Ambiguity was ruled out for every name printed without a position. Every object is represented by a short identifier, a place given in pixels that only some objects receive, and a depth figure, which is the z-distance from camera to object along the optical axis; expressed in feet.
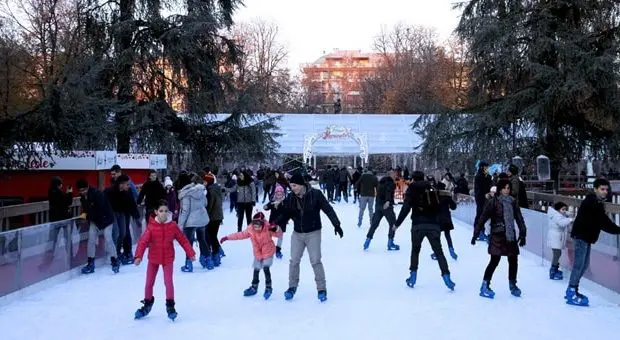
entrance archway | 118.42
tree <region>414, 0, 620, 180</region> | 60.18
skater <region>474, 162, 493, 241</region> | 41.69
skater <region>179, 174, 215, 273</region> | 31.14
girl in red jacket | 20.65
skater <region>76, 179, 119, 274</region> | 30.45
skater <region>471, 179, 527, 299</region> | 23.58
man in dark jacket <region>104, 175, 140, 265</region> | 32.83
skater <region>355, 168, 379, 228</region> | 49.86
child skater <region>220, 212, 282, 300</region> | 24.09
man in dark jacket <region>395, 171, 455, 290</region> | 25.21
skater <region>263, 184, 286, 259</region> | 25.60
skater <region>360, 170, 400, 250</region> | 38.88
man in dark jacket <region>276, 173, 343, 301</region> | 23.20
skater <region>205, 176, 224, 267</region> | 33.17
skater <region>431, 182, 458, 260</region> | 33.87
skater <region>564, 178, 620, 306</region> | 21.56
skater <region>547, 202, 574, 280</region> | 28.12
